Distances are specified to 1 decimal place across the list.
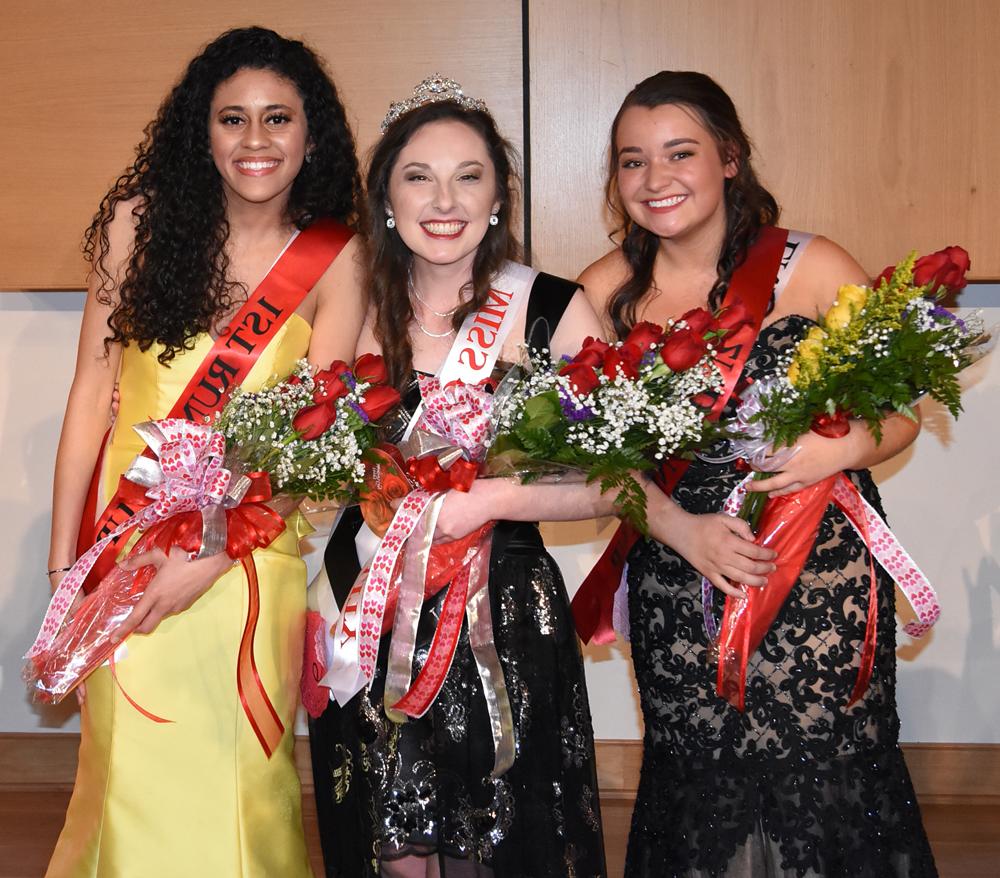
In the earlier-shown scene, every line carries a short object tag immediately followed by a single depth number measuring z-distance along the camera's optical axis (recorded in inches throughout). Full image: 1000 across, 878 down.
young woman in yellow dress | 69.4
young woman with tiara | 67.6
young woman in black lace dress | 69.6
